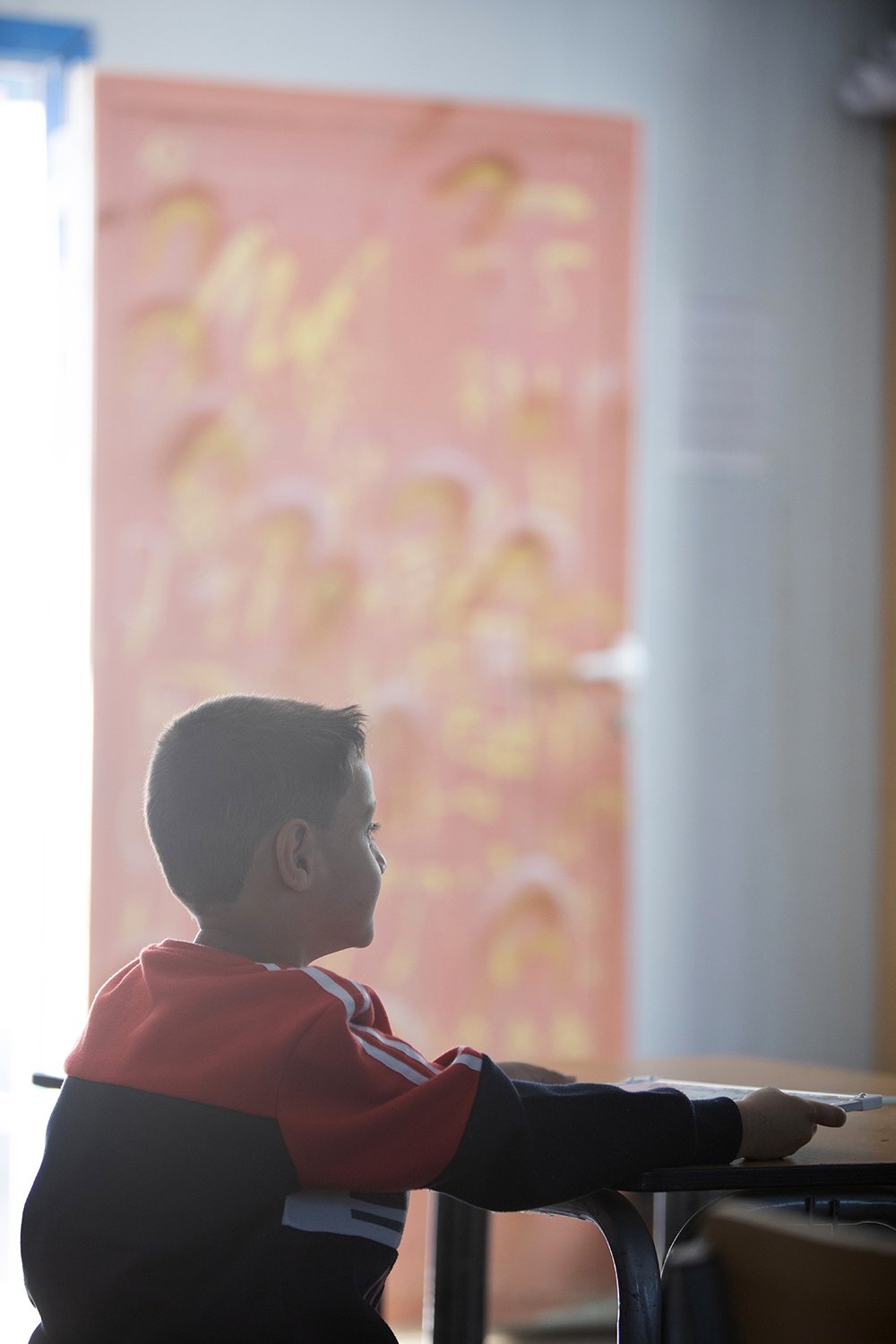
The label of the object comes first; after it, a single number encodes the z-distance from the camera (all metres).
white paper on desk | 5.35
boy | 4.23
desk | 4.53
